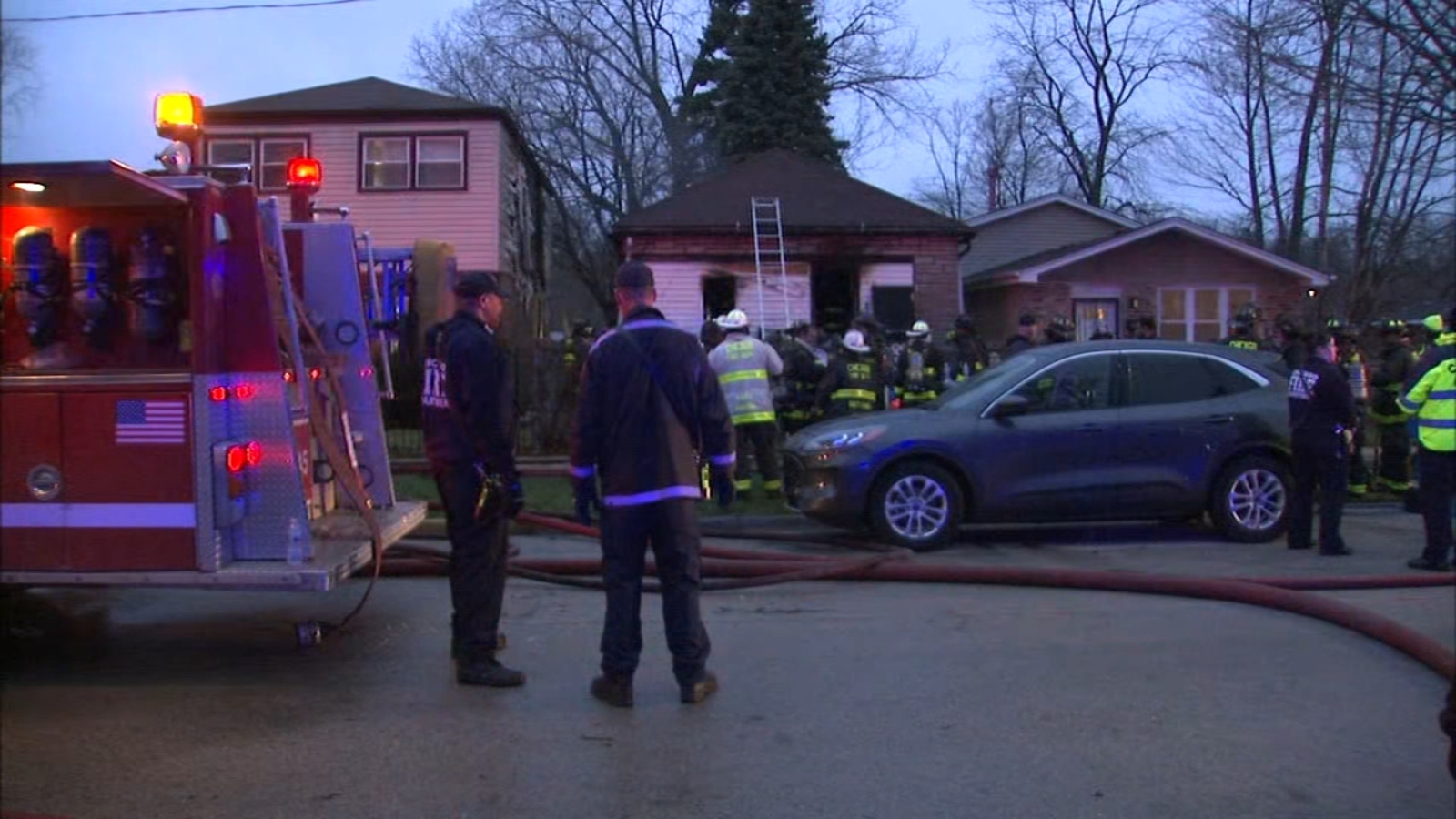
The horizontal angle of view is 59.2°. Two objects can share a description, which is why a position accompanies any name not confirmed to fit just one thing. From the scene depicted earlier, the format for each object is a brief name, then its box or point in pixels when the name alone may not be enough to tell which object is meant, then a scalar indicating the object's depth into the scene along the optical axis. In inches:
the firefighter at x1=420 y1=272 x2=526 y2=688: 223.0
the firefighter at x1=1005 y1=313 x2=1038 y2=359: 530.6
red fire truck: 228.7
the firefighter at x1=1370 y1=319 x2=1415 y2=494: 467.2
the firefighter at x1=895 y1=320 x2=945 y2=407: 491.8
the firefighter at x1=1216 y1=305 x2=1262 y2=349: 533.3
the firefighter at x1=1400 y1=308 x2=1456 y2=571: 333.4
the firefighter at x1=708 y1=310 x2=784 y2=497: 448.5
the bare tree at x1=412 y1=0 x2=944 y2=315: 1481.3
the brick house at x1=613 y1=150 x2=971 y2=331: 912.3
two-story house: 993.5
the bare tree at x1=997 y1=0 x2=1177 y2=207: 1855.3
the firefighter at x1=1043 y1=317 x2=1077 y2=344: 519.8
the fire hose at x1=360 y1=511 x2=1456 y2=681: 292.5
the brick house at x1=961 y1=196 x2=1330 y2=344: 991.6
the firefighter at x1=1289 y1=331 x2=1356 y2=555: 362.6
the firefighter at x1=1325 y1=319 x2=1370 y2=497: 479.2
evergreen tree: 1307.8
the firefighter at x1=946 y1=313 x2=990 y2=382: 557.3
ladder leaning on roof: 903.2
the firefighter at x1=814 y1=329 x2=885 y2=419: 466.0
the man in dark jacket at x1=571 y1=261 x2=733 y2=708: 214.1
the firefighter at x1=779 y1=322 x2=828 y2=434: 497.7
